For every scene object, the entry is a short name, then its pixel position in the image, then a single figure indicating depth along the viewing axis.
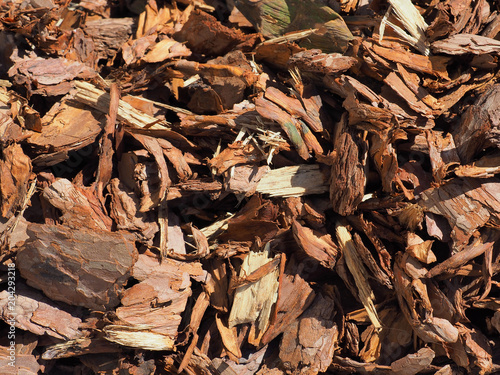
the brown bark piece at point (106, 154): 2.23
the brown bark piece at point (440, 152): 2.16
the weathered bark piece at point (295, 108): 2.27
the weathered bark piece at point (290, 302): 2.18
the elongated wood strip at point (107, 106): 2.33
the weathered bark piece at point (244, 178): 2.16
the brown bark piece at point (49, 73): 2.32
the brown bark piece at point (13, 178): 2.13
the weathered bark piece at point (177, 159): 2.21
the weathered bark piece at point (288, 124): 2.21
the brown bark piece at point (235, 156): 2.15
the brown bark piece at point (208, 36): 2.41
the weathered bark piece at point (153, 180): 2.14
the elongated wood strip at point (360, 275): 2.16
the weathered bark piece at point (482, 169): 2.05
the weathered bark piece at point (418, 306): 2.04
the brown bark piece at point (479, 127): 2.06
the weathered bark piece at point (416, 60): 2.28
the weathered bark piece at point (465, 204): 2.07
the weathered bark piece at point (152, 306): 2.06
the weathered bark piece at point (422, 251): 2.07
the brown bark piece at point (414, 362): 2.08
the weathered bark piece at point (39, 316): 2.09
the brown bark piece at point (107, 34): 2.69
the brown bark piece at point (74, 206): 2.13
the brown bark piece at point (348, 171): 2.11
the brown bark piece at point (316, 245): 2.17
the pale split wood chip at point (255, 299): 2.17
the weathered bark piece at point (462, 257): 2.05
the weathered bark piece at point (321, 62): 2.23
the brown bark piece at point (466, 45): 2.21
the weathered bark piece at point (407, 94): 2.21
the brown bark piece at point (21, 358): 2.08
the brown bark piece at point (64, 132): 2.24
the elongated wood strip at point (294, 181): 2.23
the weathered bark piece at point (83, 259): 2.05
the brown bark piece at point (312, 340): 2.12
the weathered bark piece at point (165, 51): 2.44
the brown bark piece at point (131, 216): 2.16
